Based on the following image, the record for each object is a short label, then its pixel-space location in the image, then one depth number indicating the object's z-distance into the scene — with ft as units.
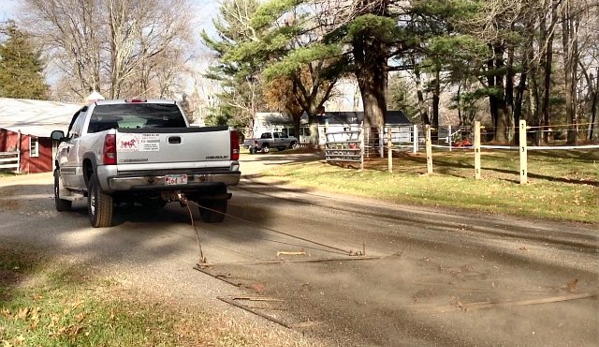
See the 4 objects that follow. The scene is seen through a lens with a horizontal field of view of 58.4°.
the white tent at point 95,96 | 77.52
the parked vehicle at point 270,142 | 157.58
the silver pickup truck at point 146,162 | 24.03
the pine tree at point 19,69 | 199.16
